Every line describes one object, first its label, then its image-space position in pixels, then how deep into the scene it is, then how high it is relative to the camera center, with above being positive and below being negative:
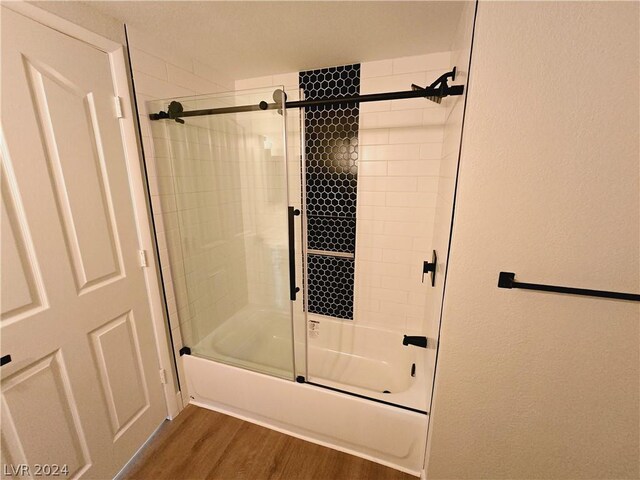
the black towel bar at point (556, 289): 0.81 -0.35
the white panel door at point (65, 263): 0.90 -0.33
